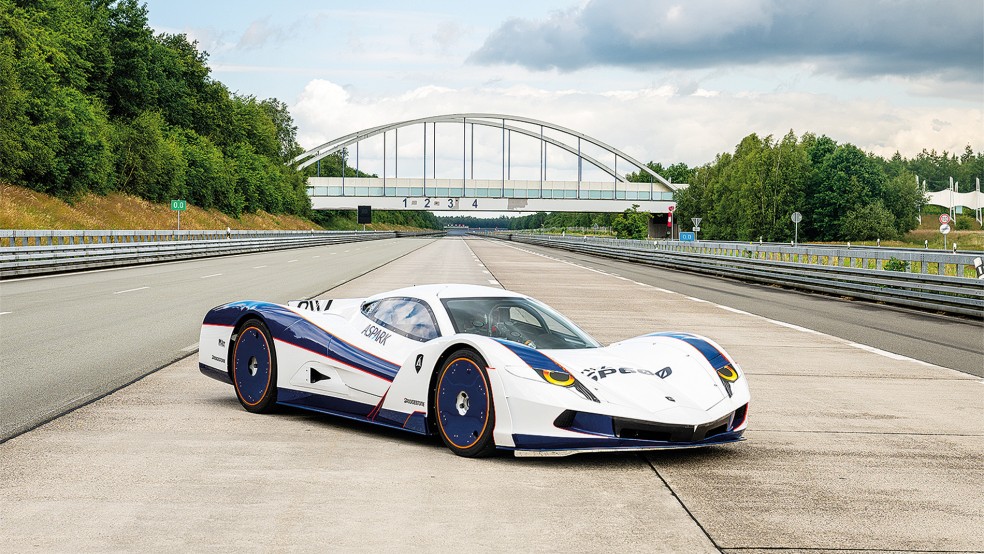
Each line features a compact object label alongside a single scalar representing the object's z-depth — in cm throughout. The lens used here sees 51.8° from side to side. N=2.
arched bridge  14025
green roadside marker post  5706
